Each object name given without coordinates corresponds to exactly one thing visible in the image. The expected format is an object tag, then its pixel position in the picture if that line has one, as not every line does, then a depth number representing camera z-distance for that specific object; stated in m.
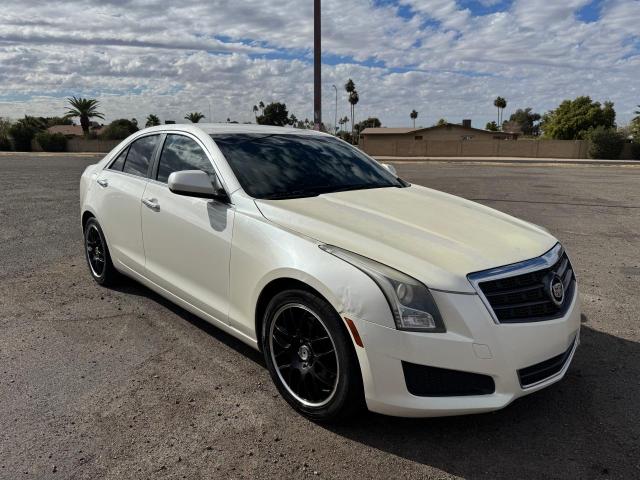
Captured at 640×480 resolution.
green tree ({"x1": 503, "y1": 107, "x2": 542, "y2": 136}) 137.62
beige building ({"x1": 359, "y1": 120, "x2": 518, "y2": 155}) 72.25
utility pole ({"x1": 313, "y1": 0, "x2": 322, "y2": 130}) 14.16
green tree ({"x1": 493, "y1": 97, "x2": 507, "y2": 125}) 113.12
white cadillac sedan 2.57
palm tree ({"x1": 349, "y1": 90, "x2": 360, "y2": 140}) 103.38
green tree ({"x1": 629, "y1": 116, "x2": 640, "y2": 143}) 48.25
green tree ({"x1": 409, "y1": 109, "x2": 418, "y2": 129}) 126.19
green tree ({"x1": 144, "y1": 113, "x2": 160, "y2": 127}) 79.22
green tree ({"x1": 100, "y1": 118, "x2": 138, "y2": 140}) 62.69
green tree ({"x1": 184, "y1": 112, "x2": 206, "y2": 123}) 70.50
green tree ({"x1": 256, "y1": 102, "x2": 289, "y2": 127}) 85.44
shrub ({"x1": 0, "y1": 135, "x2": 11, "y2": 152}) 56.62
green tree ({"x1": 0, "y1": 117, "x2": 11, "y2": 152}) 56.38
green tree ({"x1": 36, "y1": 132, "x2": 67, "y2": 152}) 55.25
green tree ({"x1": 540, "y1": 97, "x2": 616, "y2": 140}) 57.59
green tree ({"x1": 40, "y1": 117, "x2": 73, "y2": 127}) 94.99
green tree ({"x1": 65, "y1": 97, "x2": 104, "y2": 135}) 61.97
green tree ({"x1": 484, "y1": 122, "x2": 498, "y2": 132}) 102.99
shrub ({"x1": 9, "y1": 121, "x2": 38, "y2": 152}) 55.75
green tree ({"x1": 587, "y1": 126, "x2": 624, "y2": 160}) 46.81
